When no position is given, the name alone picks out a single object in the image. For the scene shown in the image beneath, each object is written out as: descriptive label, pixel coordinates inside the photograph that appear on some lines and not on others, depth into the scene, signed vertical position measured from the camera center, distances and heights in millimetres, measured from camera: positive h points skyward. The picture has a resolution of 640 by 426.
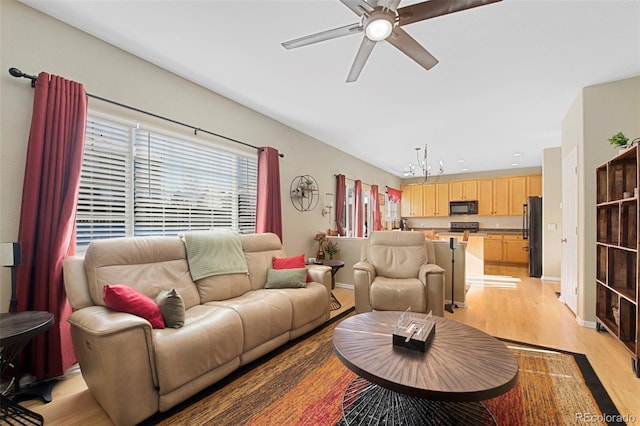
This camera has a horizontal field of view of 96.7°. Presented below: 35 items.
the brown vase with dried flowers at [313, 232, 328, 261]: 4866 -449
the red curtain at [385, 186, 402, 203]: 8453 +726
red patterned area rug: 1720 -1211
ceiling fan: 1534 +1131
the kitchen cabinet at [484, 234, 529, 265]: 7184 -773
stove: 8295 -228
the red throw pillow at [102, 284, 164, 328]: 1878 -590
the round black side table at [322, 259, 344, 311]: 3880 -740
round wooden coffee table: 1301 -762
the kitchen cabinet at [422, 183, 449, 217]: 8641 +569
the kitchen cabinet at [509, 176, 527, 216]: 7430 +665
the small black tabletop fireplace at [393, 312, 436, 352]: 1640 -700
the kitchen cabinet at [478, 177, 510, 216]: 7703 +610
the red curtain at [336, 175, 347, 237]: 5738 +346
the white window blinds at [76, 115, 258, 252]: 2443 +323
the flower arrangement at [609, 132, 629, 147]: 2561 +723
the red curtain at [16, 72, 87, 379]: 1982 -7
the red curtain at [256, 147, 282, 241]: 3889 +322
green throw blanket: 2672 -375
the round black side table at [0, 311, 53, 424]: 1548 -659
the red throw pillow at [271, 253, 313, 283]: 3256 -535
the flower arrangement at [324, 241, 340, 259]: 4867 -546
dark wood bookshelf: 2420 -265
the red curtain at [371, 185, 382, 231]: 7414 +276
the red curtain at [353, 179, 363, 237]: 6547 +263
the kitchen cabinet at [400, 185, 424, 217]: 9148 +558
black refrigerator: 5863 -347
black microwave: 8148 +337
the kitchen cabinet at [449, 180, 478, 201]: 8164 +833
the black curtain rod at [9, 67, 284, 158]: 1971 +974
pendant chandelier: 5955 +1372
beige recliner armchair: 3166 -695
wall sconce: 5407 +254
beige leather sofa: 1625 -780
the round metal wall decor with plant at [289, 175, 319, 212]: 4645 +410
